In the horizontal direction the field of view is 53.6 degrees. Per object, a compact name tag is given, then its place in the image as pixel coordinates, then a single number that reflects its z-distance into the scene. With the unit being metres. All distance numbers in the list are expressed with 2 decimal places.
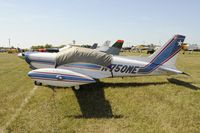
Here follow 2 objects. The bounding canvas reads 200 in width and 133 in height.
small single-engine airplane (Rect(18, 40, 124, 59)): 24.36
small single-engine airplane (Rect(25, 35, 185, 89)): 9.67
